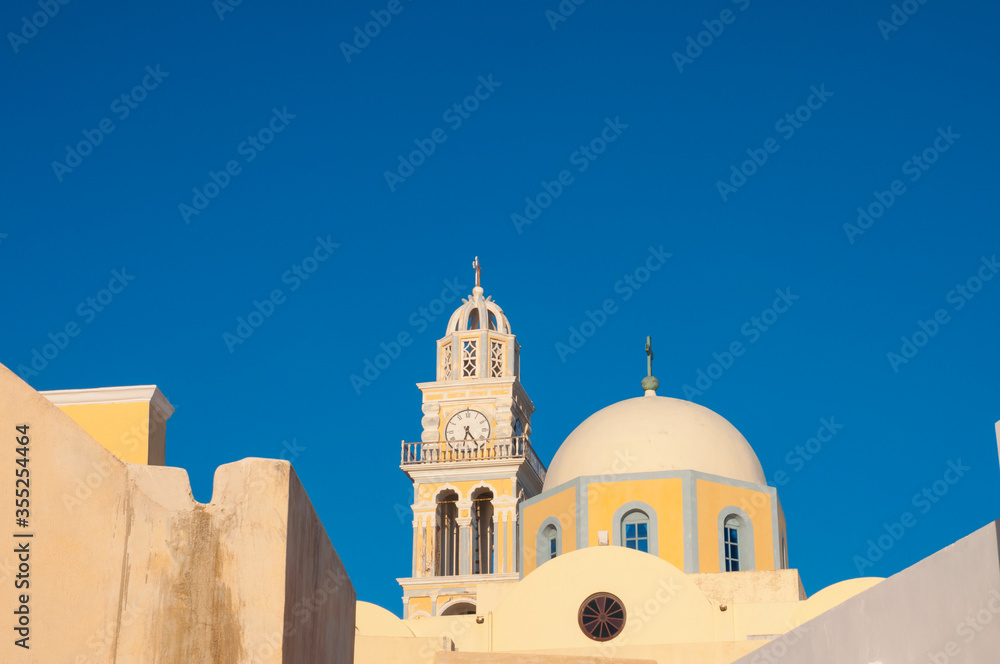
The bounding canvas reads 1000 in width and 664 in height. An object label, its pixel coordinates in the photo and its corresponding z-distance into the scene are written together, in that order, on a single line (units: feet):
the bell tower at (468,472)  210.32
